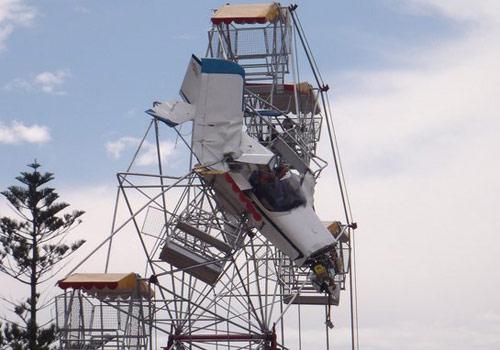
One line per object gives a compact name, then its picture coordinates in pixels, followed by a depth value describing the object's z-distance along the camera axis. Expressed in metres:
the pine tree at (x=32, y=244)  54.25
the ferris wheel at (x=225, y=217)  36.09
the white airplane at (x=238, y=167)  36.03
